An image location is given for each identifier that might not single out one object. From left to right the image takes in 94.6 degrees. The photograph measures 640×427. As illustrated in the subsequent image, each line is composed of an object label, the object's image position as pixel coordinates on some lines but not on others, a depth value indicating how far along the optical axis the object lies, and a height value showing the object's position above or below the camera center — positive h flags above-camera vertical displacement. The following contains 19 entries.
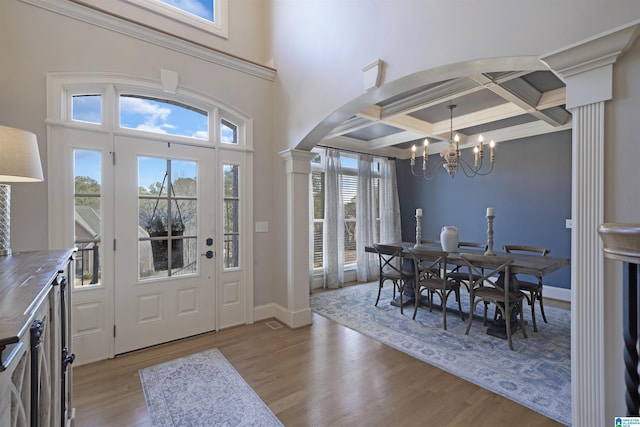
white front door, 2.84 -0.30
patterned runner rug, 1.93 -1.34
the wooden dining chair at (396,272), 3.90 -0.84
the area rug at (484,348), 2.21 -1.34
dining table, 2.85 -0.54
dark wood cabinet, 0.59 -0.35
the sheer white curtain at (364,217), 5.75 -0.09
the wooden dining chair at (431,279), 3.45 -0.83
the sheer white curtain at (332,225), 5.30 -0.23
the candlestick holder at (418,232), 4.23 -0.30
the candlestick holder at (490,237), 3.47 -0.30
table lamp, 1.47 +0.26
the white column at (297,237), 3.52 -0.29
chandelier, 3.65 +0.77
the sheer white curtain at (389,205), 6.11 +0.15
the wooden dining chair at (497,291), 2.90 -0.84
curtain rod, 5.37 +1.19
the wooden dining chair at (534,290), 3.27 -0.89
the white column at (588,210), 1.46 +0.00
